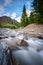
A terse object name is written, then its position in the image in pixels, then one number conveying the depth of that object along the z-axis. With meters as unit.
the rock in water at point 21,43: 2.26
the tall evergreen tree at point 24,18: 13.90
